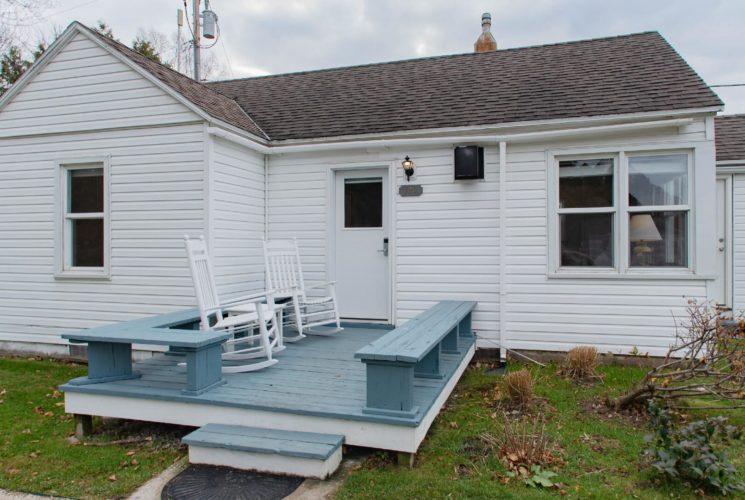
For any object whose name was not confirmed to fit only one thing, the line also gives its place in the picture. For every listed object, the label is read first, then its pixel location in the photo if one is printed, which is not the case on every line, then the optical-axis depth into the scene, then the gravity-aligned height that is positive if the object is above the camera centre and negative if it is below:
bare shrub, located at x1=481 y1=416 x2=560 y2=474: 3.11 -1.26
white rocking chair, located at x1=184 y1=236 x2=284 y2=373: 4.30 -0.57
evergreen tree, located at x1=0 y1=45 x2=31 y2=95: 15.20 +5.56
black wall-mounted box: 5.73 +1.03
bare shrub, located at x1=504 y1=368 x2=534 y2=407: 4.13 -1.12
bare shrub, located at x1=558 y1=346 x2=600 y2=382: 4.95 -1.13
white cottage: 5.41 +0.67
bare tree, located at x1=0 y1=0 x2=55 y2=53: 9.11 +4.41
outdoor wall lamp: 5.98 +1.02
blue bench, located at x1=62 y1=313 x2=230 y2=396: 3.62 -0.77
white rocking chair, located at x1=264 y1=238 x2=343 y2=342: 5.61 -0.45
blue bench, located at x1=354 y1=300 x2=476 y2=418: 3.13 -0.73
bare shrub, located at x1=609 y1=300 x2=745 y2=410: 3.46 -0.84
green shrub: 2.72 -1.13
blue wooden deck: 3.35 -1.03
